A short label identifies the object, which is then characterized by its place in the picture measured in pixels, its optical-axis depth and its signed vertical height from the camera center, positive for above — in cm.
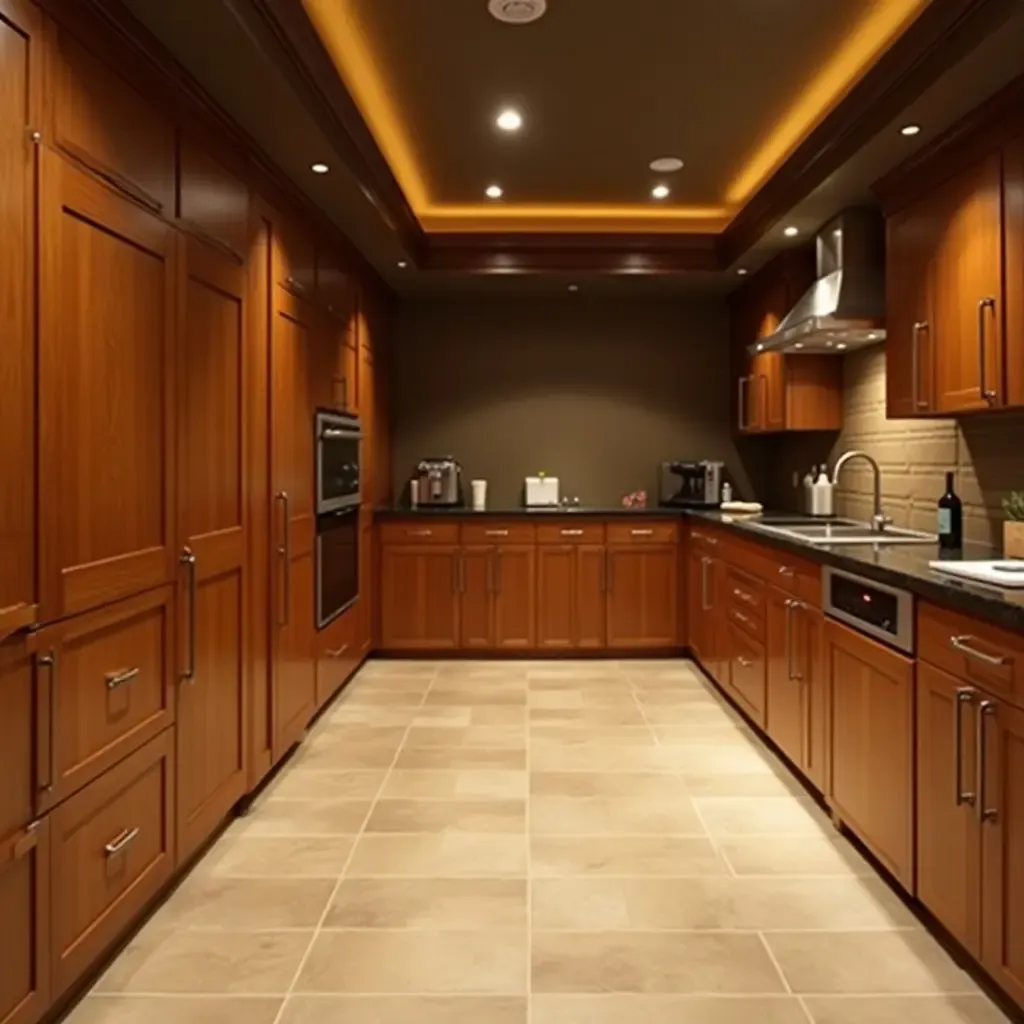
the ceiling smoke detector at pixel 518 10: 260 +151
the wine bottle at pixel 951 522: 298 -7
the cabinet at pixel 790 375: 458 +69
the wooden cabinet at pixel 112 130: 179 +86
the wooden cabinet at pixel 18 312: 158 +35
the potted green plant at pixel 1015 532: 256 -9
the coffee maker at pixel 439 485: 563 +10
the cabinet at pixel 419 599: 532 -61
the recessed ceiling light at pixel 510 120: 345 +156
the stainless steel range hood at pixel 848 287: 361 +93
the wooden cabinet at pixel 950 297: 257 +68
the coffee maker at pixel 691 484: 556 +11
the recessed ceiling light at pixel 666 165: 402 +160
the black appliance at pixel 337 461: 389 +19
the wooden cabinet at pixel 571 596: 531 -59
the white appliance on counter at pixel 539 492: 582 +6
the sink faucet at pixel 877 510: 364 -4
